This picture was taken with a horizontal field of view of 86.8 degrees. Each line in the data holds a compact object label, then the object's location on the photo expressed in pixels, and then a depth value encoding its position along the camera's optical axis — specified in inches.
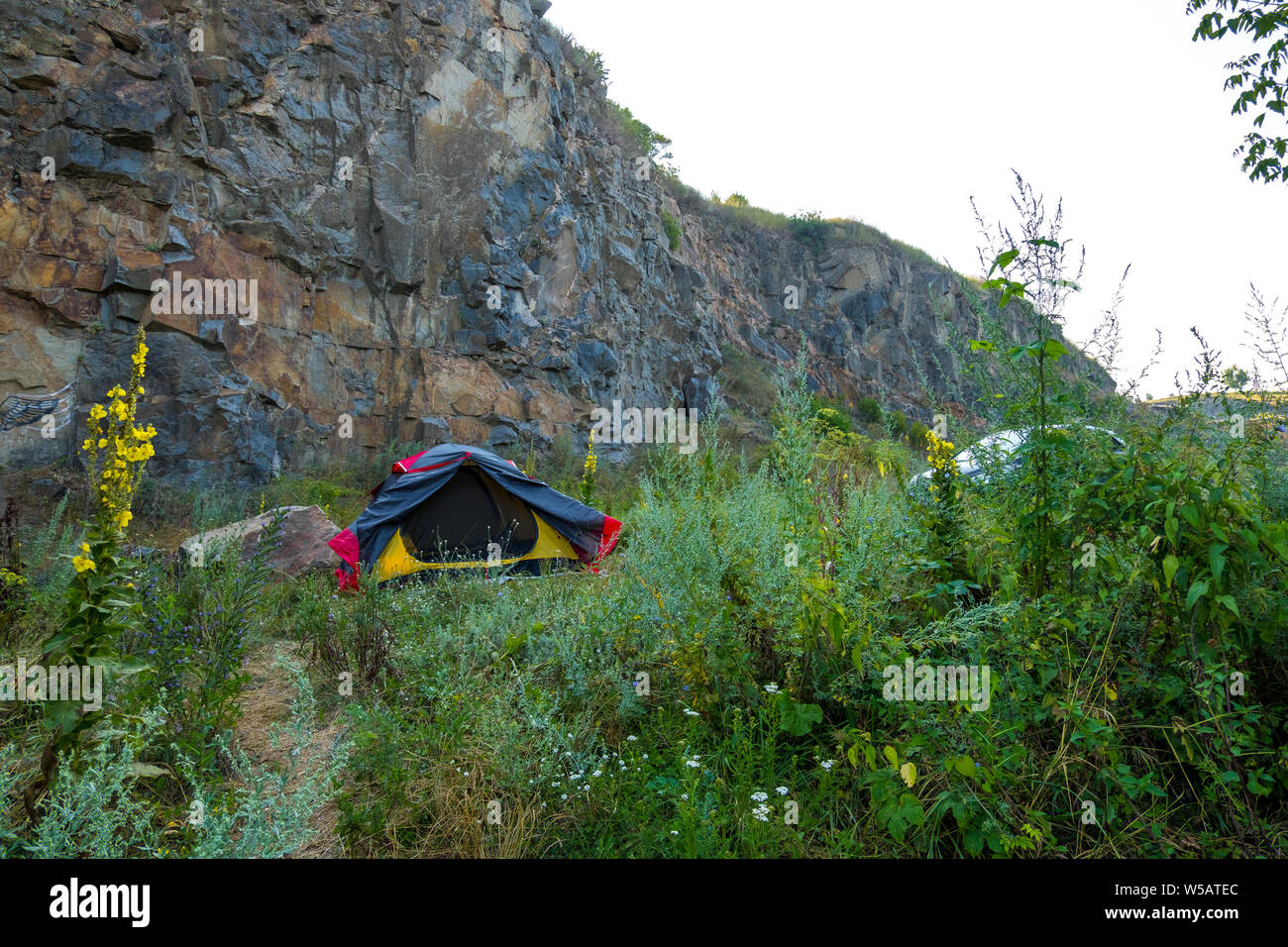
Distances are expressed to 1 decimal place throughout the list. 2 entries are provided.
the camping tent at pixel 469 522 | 291.1
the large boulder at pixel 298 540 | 262.8
